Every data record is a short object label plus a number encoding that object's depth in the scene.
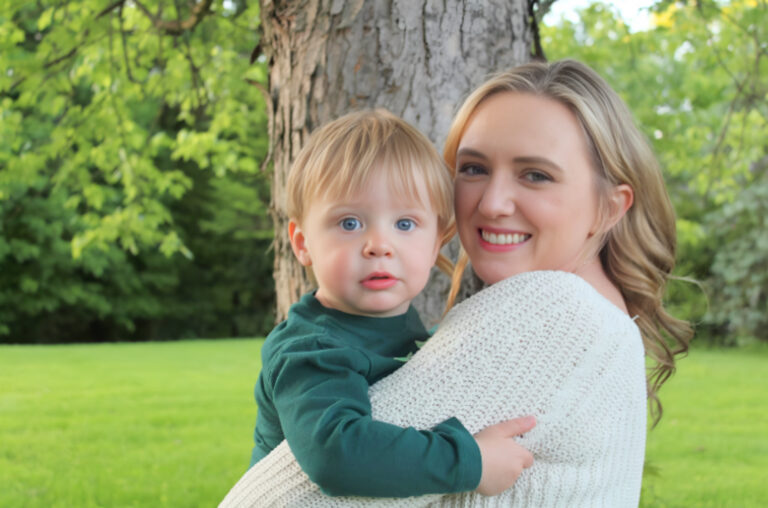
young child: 1.55
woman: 1.71
